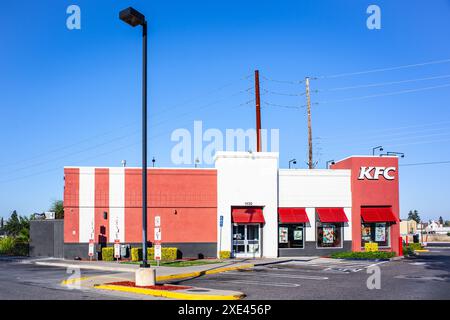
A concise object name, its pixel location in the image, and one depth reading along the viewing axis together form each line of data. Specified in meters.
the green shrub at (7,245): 44.91
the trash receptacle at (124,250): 35.59
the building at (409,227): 100.19
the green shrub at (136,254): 34.69
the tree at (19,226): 45.76
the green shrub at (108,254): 35.04
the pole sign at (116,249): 33.61
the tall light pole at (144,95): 17.98
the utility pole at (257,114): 43.38
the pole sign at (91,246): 34.16
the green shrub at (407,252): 40.00
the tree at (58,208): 55.75
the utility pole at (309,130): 49.34
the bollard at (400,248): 37.90
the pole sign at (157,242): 27.08
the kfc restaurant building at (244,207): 36.31
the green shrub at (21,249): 43.78
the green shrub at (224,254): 36.44
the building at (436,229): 168.00
